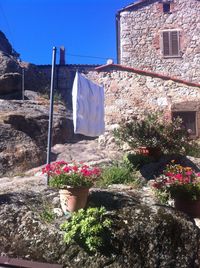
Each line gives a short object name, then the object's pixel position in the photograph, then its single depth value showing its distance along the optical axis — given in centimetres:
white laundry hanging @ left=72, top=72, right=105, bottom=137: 580
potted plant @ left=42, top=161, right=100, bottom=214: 420
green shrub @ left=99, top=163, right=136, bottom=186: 652
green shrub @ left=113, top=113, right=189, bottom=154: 732
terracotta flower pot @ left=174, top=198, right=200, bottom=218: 468
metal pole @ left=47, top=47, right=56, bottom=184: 542
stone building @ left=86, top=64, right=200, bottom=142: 1057
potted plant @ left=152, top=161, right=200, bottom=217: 468
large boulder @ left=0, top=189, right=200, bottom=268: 353
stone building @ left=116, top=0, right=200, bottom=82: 1456
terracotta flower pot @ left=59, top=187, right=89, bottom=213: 420
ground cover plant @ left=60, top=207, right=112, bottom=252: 352
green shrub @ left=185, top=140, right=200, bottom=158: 794
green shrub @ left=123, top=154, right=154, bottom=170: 724
